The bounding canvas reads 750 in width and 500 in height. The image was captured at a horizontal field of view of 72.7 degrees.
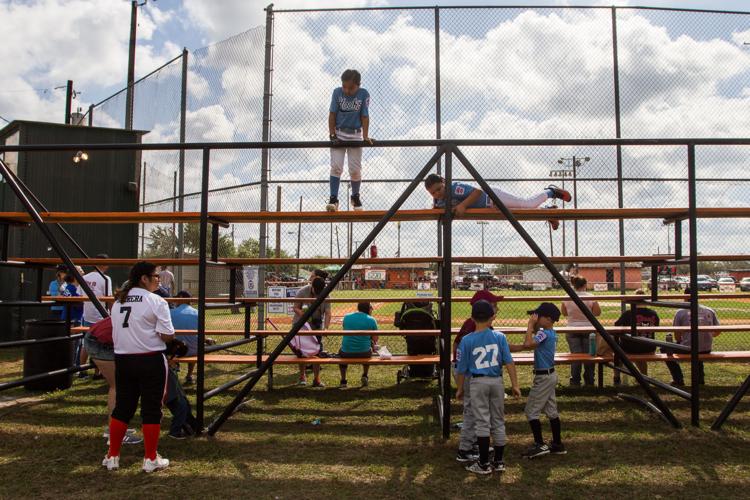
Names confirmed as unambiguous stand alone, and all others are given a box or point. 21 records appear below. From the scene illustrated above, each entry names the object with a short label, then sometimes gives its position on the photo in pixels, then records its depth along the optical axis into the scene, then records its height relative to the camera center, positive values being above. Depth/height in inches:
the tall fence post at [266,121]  327.9 +95.9
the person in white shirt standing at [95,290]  299.6 -12.5
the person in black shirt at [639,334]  252.8 -30.7
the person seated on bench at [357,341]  265.7 -37.0
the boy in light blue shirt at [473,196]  190.5 +29.2
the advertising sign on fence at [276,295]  587.8 -29.1
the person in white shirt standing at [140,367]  155.4 -29.9
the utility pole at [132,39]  597.6 +272.8
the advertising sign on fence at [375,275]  631.8 -5.3
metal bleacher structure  182.2 +19.7
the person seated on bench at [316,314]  276.1 -26.8
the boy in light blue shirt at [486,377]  153.5 -32.7
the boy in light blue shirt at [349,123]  216.7 +63.7
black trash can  253.8 -42.5
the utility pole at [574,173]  314.5 +67.2
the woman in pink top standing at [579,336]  269.3 -34.6
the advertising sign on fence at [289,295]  565.6 -28.0
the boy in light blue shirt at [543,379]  167.3 -35.9
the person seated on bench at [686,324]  265.3 -27.0
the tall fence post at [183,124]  389.4 +111.1
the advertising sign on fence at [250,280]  381.7 -8.0
